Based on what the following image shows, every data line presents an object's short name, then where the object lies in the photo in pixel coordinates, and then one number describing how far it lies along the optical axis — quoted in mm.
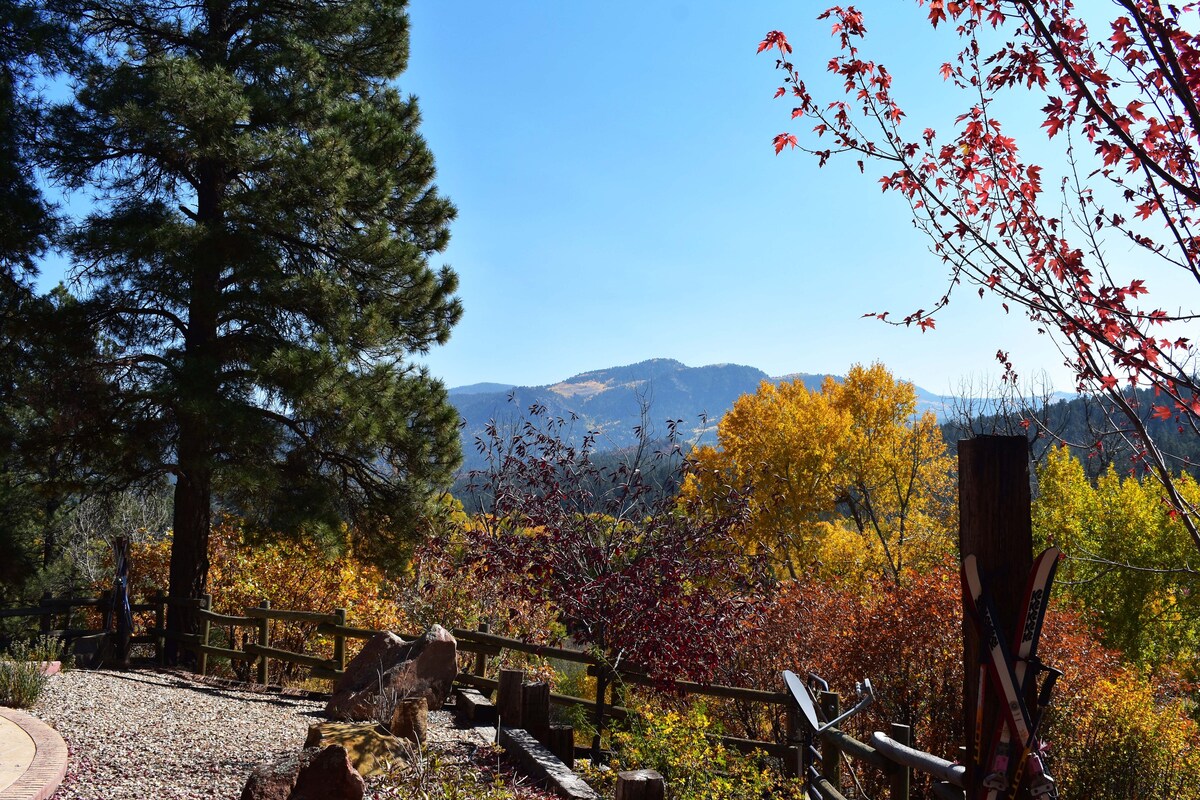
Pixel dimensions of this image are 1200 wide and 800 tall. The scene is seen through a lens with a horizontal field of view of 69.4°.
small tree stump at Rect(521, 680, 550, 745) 7766
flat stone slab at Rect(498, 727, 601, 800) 6095
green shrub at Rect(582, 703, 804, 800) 5941
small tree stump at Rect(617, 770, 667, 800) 5105
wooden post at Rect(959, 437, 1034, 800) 2373
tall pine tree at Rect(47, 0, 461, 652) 11781
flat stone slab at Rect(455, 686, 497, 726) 8938
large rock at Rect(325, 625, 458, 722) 8484
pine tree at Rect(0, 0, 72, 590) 12258
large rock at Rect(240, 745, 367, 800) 5238
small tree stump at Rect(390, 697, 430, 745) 7199
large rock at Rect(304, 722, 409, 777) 6270
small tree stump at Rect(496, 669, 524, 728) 7852
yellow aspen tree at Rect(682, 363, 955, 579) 24859
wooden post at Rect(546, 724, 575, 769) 7312
